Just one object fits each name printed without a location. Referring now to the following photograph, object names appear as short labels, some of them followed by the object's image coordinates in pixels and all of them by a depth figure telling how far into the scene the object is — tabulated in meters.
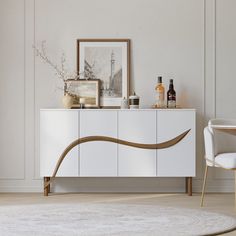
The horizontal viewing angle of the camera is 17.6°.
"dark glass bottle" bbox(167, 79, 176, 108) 7.18
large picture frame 7.41
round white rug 4.15
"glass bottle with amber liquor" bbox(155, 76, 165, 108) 7.21
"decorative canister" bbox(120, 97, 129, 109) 7.19
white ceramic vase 7.16
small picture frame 7.33
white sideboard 6.99
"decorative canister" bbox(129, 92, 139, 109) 7.15
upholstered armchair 5.65
